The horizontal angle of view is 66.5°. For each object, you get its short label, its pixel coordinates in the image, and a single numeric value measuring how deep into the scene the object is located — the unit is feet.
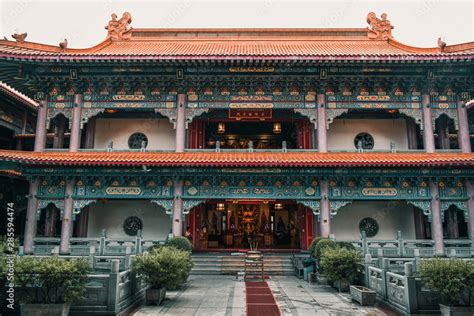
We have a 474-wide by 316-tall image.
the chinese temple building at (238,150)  49.44
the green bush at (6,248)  29.06
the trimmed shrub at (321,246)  41.82
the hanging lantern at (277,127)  61.93
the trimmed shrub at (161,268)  30.35
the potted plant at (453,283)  24.31
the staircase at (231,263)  49.49
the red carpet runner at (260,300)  28.88
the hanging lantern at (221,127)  63.98
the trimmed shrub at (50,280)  24.77
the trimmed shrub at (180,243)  43.57
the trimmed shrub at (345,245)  41.70
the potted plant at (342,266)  36.60
